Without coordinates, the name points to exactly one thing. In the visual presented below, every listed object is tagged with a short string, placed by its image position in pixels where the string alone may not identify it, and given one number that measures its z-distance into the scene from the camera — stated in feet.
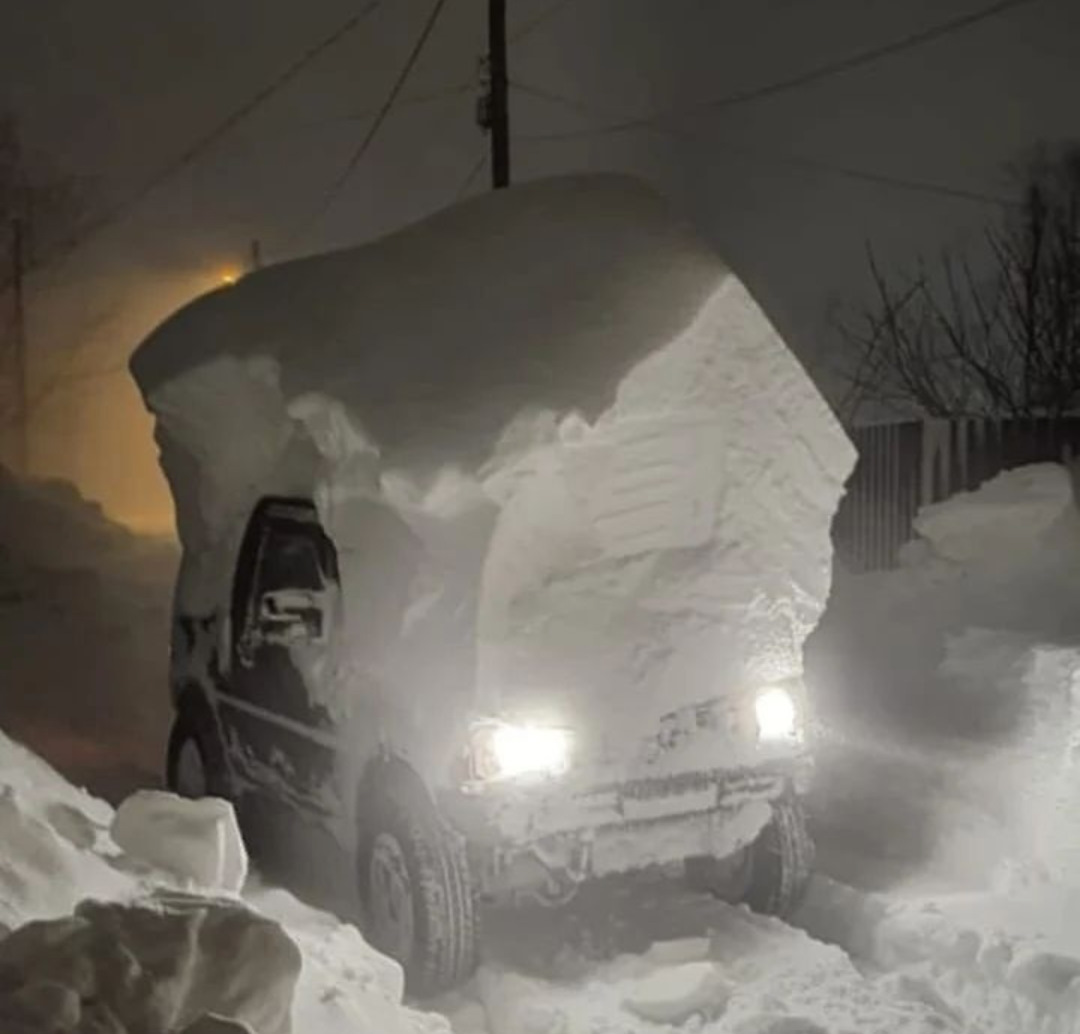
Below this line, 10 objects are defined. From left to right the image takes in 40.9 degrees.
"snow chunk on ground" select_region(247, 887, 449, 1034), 15.21
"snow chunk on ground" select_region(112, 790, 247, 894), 16.93
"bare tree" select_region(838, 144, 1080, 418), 73.61
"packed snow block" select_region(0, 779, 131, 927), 14.83
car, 19.62
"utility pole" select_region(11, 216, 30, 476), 99.66
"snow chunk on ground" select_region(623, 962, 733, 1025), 19.08
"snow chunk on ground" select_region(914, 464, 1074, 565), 34.45
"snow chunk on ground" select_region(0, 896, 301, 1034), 11.40
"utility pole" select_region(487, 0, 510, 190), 54.80
